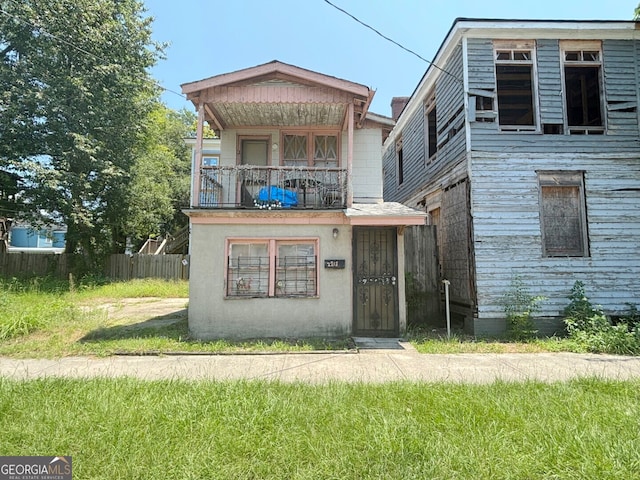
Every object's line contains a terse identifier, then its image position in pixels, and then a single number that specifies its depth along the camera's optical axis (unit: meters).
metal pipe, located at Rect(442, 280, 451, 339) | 7.86
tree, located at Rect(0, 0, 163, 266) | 15.06
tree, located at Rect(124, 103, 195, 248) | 18.06
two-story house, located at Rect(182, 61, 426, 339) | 7.62
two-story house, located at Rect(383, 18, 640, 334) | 8.16
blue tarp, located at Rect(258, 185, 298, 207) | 8.27
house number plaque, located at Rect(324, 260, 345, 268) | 7.73
